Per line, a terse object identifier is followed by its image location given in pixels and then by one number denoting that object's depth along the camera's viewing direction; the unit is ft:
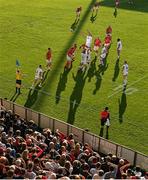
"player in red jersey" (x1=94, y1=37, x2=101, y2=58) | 91.45
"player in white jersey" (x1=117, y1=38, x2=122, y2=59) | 90.87
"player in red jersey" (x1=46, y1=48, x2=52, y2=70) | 85.60
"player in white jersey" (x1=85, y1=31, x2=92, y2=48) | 94.23
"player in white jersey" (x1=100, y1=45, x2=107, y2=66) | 88.95
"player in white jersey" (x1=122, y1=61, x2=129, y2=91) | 79.97
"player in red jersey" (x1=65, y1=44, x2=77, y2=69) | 86.23
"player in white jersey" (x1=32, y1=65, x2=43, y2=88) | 80.59
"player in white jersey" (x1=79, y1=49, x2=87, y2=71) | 85.61
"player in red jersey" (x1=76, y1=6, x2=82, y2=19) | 119.19
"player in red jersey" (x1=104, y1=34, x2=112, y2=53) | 92.63
